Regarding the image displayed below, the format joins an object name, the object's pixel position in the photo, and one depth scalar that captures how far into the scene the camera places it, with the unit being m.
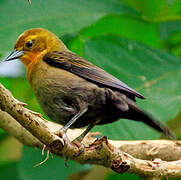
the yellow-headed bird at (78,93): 5.93
